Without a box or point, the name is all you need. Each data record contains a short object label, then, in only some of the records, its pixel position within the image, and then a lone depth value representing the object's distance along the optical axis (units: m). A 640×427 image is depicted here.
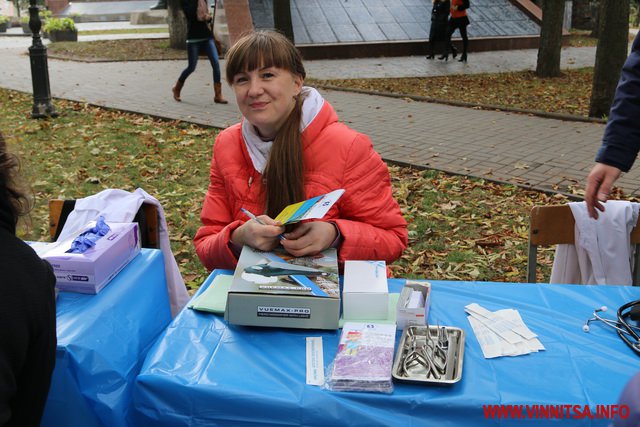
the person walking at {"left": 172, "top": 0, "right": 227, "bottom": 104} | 9.72
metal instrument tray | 1.65
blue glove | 2.11
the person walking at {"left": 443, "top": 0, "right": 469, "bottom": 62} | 14.67
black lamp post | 8.82
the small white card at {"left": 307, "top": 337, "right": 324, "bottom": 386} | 1.67
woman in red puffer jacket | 2.42
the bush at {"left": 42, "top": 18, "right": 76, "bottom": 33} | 21.53
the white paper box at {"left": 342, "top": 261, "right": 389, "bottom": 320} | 1.92
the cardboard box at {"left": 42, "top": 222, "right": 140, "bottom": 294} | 2.05
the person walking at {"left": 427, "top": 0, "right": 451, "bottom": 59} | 15.00
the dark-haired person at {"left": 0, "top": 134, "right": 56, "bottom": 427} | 1.43
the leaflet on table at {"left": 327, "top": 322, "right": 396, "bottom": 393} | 1.62
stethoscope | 1.85
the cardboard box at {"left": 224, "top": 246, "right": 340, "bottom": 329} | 1.84
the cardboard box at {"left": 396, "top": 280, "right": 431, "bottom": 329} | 1.89
